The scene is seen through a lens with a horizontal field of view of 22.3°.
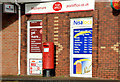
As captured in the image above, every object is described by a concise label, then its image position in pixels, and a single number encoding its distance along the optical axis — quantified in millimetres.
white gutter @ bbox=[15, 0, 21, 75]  16891
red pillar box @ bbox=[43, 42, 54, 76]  15414
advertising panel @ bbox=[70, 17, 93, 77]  15391
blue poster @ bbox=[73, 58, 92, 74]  15362
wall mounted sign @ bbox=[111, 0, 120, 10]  14281
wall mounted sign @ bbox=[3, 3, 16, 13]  16522
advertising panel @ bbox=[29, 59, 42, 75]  16562
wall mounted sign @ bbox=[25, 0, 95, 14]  15383
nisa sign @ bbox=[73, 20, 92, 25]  15441
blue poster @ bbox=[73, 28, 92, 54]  15391
